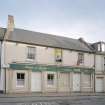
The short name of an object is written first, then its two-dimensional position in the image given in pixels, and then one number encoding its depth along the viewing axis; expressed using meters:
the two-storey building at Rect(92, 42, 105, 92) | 20.01
